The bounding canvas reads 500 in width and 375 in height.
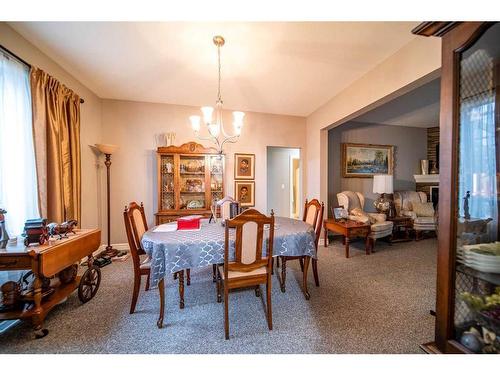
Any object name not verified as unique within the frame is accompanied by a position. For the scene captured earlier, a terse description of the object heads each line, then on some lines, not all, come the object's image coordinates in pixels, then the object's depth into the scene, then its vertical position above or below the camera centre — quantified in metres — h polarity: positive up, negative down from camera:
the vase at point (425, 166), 4.78 +0.39
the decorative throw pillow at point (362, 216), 3.38 -0.63
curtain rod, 1.71 +1.19
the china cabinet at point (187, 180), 3.34 +0.05
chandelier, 1.89 +0.77
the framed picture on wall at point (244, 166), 3.87 +0.32
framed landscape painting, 4.33 +0.52
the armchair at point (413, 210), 3.97 -0.63
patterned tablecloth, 1.56 -0.56
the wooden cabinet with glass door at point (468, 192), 1.06 -0.06
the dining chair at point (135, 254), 1.69 -0.64
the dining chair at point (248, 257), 1.48 -0.61
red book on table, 2.02 -0.43
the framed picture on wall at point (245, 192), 3.90 -0.20
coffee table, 3.16 -0.80
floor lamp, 2.96 +0.22
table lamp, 3.80 -0.16
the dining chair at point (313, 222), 2.10 -0.48
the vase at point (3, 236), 1.49 -0.41
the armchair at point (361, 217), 3.42 -0.64
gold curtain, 2.04 +0.43
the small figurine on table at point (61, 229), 1.72 -0.42
